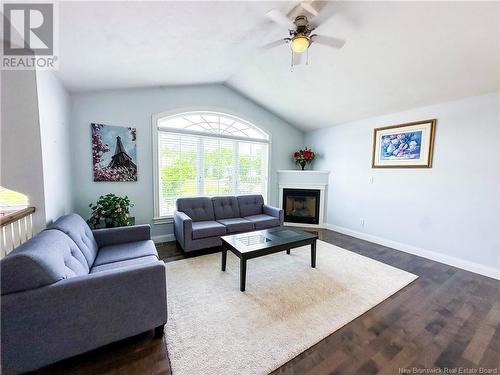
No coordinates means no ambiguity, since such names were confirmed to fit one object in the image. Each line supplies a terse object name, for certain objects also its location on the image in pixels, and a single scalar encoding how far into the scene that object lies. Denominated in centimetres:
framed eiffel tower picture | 320
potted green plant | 295
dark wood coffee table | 229
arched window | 377
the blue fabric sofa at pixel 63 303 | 122
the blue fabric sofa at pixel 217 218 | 313
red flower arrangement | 508
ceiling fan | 190
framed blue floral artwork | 329
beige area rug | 152
